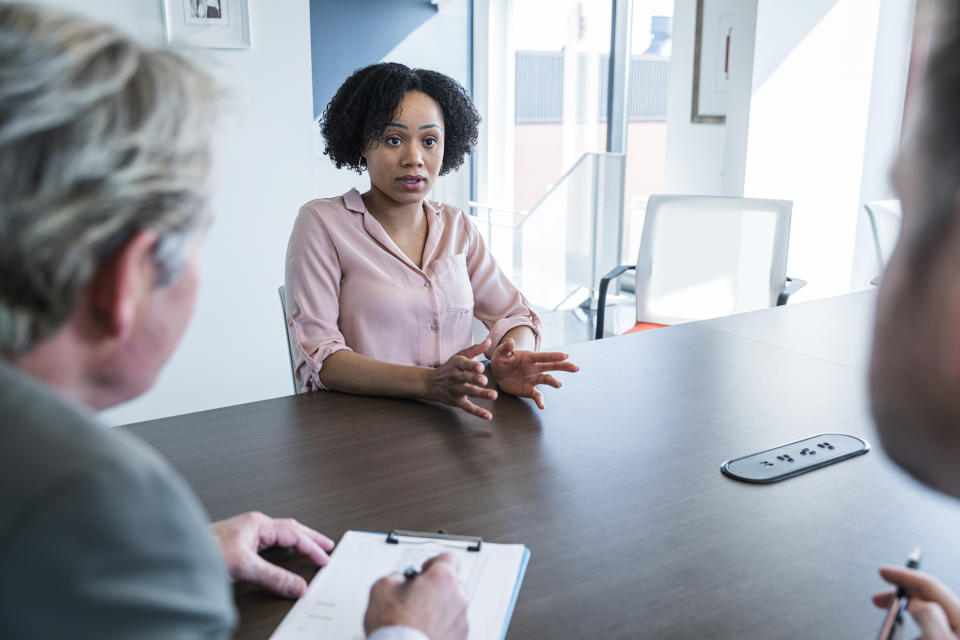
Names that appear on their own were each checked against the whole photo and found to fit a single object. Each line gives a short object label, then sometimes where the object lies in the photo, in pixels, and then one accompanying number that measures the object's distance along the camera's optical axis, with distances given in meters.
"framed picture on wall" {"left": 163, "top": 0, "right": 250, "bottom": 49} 2.93
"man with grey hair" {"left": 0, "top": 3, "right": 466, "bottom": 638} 0.47
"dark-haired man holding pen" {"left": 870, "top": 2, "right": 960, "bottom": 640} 0.51
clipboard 0.94
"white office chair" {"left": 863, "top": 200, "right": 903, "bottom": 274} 3.40
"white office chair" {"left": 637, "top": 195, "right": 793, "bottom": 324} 3.07
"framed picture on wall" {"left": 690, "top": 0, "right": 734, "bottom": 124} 4.45
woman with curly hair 1.94
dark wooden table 1.00
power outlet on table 1.36
